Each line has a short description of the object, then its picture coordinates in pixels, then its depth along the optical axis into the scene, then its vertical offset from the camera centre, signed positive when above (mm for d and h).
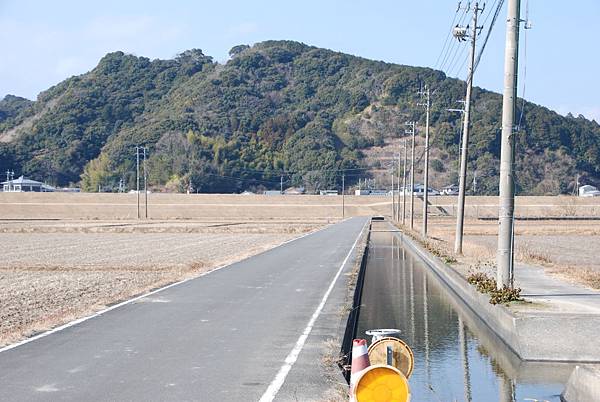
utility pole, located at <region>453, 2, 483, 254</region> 30047 +2133
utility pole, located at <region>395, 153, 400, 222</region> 90050 -3728
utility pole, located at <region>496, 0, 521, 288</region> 14875 +610
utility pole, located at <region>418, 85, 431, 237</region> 42875 -331
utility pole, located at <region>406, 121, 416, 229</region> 62184 +841
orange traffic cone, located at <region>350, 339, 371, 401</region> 7613 -1702
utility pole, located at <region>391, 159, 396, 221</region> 98450 -3337
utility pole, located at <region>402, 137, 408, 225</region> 76644 -2701
